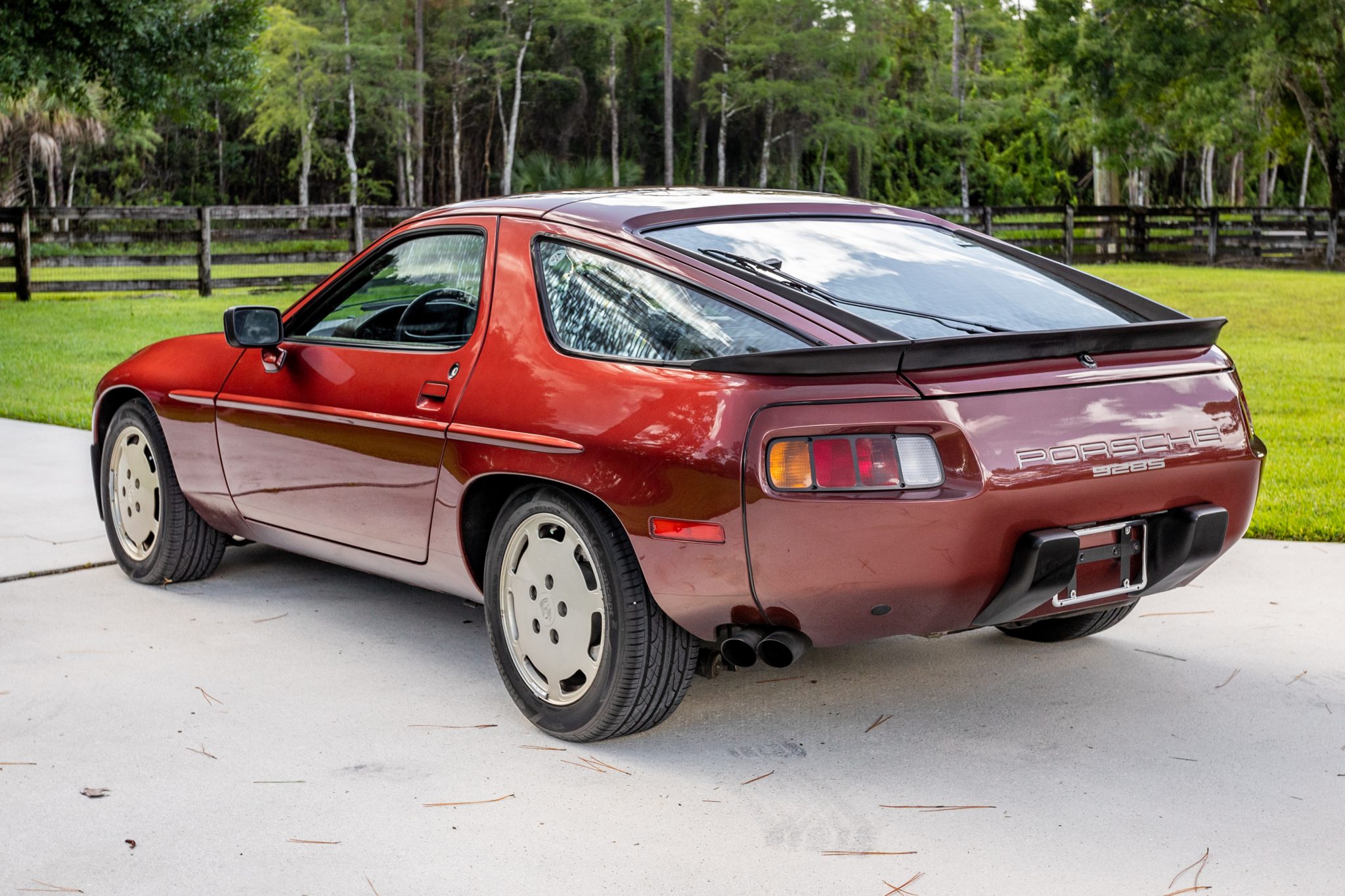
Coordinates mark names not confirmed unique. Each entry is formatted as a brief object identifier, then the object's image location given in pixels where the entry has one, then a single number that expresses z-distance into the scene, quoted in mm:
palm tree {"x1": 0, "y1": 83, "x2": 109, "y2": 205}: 33406
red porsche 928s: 3275
